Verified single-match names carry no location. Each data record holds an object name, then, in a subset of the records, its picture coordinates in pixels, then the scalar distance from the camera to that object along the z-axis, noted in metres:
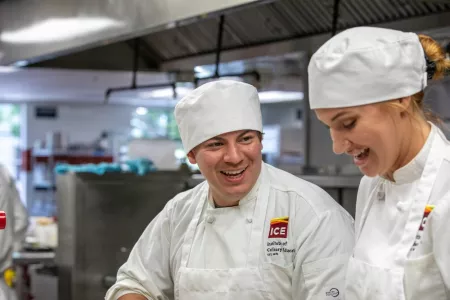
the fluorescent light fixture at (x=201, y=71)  4.39
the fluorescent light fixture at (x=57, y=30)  3.26
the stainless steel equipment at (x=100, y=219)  3.66
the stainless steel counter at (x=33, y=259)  4.16
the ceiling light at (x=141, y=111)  13.57
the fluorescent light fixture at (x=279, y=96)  10.59
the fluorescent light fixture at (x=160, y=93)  9.98
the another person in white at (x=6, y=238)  3.55
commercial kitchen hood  2.70
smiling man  1.76
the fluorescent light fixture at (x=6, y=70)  8.25
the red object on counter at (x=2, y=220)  1.56
